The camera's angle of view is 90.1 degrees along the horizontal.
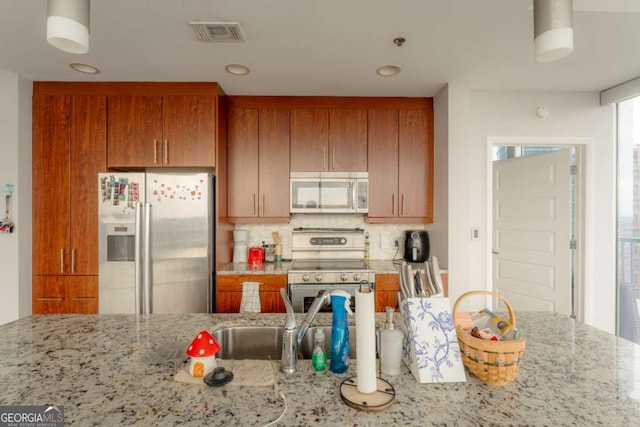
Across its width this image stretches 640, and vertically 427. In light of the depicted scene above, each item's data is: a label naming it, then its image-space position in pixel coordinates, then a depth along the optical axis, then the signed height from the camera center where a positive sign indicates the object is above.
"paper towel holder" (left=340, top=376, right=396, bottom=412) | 0.83 -0.50
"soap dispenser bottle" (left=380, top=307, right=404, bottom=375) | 1.00 -0.42
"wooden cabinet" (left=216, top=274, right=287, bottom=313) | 2.70 -0.65
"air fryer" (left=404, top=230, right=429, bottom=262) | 3.06 -0.31
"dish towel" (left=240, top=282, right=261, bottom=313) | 2.67 -0.71
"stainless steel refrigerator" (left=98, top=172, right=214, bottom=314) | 2.54 -0.23
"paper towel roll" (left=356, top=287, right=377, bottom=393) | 0.88 -0.36
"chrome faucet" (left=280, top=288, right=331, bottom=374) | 1.05 -0.41
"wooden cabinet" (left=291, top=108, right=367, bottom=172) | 3.06 +0.72
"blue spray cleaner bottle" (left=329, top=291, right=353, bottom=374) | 1.03 -0.39
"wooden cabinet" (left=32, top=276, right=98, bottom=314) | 2.64 -0.66
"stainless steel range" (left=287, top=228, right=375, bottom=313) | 2.74 -0.37
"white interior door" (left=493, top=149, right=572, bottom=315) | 3.05 -0.18
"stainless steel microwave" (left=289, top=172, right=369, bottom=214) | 3.05 +0.21
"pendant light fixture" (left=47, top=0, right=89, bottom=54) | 0.87 +0.53
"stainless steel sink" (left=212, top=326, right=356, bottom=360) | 1.45 -0.59
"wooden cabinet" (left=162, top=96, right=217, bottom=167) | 2.73 +0.72
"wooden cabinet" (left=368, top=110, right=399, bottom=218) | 3.09 +0.53
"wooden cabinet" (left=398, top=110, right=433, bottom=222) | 3.10 +0.49
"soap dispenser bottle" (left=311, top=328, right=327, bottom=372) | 1.03 -0.46
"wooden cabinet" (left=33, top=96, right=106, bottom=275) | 2.67 +0.29
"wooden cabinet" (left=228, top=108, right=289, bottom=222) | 3.05 +0.53
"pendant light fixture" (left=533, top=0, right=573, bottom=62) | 0.88 +0.52
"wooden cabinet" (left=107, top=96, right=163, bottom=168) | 2.72 +0.75
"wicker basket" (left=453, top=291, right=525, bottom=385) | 0.91 -0.42
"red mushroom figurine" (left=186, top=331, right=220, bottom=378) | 0.99 -0.44
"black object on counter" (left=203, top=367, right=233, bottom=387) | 0.95 -0.50
